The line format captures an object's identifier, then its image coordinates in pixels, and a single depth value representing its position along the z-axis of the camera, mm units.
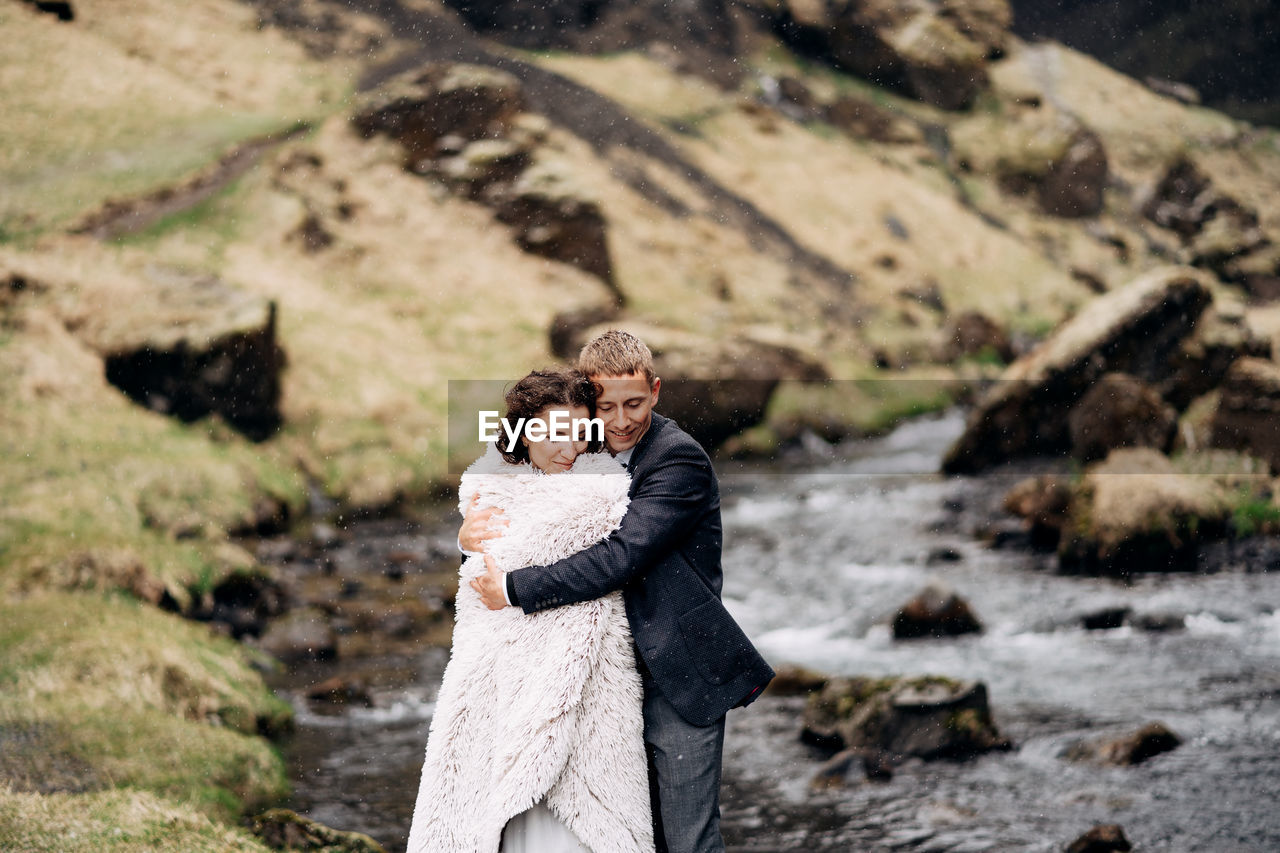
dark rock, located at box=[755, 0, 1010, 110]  50438
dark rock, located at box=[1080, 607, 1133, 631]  11141
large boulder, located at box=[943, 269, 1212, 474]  17656
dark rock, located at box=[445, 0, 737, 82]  46688
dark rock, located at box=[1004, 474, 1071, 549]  14203
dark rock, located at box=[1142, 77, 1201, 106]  54844
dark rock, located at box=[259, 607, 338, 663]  10695
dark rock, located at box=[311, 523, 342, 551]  15883
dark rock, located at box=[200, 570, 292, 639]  11266
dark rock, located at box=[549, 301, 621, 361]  25984
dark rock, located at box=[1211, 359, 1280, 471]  14789
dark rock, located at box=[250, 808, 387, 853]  5535
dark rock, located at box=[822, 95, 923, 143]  45969
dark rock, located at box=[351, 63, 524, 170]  31922
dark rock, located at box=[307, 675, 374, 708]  9461
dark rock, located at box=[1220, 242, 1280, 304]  41312
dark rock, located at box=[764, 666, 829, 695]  9562
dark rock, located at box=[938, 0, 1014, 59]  52594
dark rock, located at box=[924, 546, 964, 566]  14258
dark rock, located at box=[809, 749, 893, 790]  7480
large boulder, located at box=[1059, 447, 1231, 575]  12773
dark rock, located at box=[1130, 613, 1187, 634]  10938
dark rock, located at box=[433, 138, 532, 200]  31141
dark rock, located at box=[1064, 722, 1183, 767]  7531
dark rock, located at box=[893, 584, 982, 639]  11328
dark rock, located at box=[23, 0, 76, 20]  31344
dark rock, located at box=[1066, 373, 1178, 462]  16141
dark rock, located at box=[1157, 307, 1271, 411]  17700
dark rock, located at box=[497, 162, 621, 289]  30109
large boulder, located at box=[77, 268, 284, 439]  18156
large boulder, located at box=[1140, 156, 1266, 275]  44938
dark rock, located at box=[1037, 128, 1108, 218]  45806
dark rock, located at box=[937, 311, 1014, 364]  31500
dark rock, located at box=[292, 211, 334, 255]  26812
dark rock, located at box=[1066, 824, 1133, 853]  6020
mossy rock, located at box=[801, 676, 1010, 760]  7848
